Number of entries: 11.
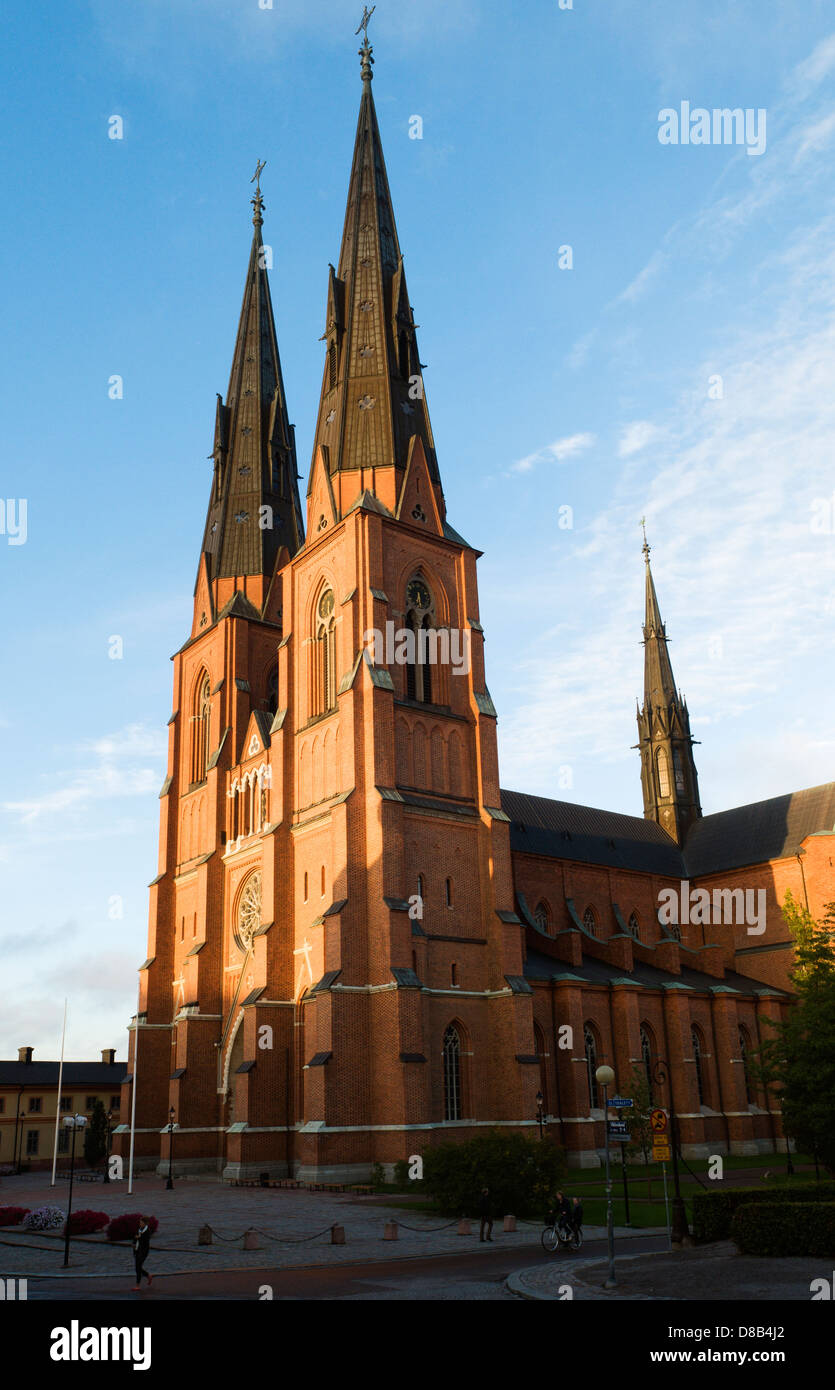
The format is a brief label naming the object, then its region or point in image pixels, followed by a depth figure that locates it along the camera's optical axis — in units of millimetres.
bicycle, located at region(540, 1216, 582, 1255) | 20938
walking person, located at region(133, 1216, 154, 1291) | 16802
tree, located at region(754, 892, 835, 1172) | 27766
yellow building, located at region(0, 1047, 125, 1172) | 67375
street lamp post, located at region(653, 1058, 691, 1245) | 20297
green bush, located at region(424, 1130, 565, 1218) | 26281
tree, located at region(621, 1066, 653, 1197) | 35156
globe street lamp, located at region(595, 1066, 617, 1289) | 20031
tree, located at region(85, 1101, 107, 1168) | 56219
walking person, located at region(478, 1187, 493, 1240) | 22609
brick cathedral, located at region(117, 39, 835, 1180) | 37469
